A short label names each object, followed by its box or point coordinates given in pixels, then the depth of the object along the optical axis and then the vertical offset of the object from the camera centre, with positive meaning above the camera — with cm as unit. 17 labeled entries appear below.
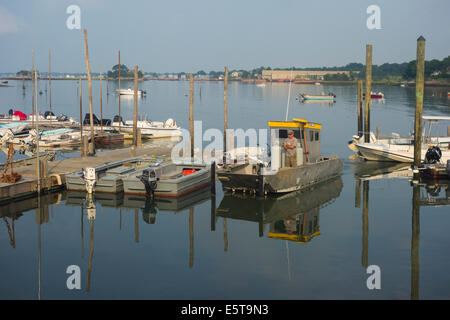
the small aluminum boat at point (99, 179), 2445 -330
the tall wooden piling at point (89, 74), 3356 +196
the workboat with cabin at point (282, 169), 2425 -287
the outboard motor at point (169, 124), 5062 -173
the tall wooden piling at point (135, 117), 3456 -77
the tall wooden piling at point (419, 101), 2853 +28
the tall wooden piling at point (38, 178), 2391 -319
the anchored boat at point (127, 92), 13775 +315
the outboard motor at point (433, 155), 2914 -254
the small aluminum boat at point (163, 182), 2377 -337
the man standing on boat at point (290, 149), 2478 -193
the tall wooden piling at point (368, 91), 3654 +104
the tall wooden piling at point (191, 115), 2959 -54
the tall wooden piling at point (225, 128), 3346 -137
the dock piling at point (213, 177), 2456 -323
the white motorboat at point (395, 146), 3278 -245
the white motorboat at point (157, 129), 4978 -215
